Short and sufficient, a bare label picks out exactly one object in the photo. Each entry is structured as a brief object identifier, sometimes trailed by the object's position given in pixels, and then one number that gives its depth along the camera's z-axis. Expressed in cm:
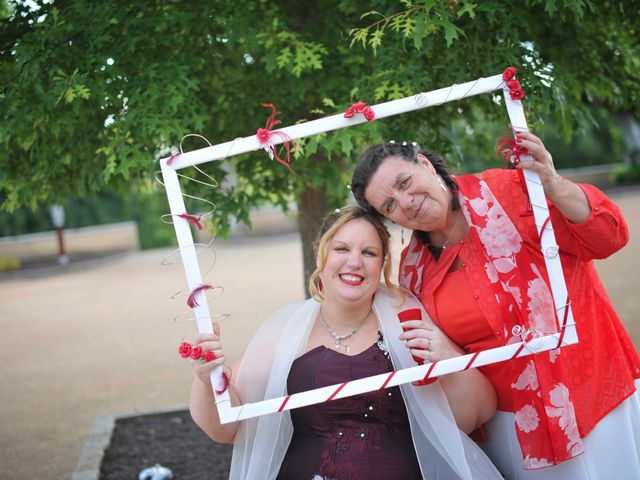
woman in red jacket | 252
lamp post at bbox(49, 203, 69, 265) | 1788
